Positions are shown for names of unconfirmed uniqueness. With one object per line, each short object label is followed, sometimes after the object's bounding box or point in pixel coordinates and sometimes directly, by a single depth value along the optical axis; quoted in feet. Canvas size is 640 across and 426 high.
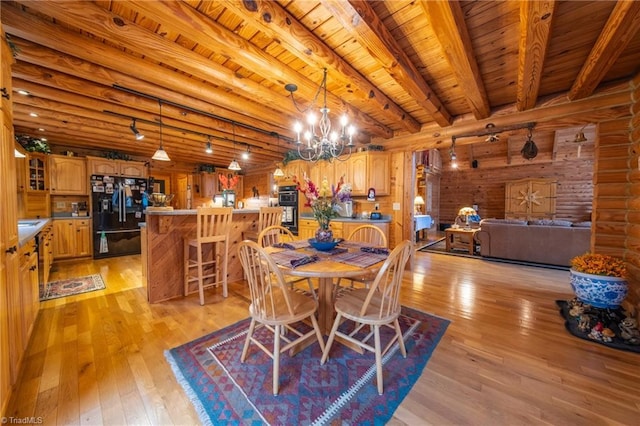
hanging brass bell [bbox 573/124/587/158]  10.60
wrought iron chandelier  7.05
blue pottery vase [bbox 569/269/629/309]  6.74
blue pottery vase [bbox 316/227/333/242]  6.92
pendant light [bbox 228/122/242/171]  15.03
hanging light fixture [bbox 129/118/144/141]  10.95
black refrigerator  15.84
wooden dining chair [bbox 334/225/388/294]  7.32
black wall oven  17.48
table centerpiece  6.50
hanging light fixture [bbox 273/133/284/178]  16.78
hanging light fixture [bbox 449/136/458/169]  11.89
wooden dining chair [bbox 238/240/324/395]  4.72
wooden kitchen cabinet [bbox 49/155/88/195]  15.01
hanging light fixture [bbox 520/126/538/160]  11.03
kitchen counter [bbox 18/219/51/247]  5.43
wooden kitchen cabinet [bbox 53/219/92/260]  14.79
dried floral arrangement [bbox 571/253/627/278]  6.91
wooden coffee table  17.42
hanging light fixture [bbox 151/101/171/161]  10.82
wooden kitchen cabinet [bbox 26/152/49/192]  14.10
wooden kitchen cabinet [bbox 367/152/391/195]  14.06
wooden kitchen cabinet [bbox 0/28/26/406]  4.10
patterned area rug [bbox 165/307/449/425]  4.31
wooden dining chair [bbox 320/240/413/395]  4.80
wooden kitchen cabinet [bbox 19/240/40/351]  5.48
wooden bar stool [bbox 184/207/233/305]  9.02
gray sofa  13.52
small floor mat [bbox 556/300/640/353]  6.40
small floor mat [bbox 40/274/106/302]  9.60
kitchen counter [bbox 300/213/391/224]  13.39
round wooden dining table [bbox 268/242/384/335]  4.91
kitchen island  9.06
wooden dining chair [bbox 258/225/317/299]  9.48
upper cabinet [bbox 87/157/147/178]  16.02
